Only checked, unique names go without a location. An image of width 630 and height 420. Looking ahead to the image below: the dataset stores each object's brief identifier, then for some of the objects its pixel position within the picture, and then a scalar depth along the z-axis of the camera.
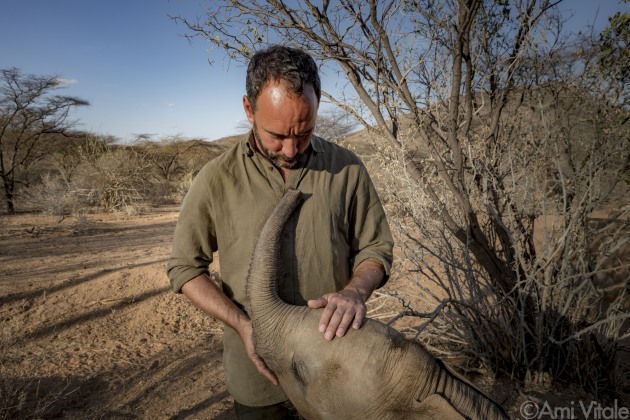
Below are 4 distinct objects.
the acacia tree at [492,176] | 3.04
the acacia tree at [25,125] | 17.45
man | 1.61
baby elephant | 1.27
